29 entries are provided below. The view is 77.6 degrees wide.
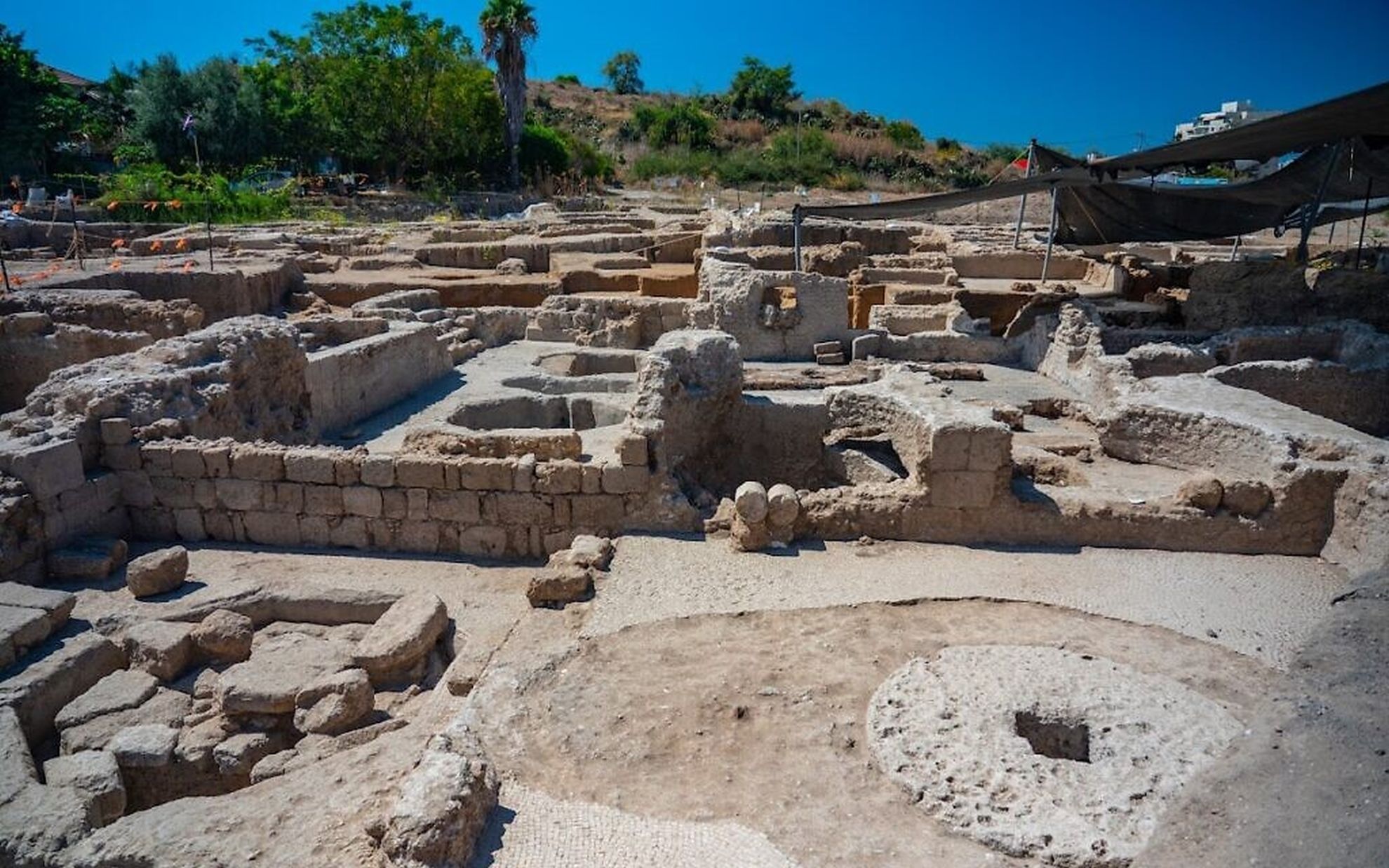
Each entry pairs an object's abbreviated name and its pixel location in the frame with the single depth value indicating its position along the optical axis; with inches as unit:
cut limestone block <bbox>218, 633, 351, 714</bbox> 210.8
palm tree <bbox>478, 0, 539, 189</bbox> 1523.1
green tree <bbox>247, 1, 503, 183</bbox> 1434.5
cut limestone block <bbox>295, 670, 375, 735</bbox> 205.8
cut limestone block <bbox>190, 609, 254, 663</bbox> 238.2
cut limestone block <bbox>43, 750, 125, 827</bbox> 177.6
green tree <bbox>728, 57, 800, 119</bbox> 2313.0
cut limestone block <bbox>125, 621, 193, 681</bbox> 229.0
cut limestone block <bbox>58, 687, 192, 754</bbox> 201.8
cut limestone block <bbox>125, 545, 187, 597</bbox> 262.1
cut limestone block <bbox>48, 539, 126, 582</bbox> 273.7
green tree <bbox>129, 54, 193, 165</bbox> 1379.2
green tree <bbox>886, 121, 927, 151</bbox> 2094.0
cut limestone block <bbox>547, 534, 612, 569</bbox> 263.6
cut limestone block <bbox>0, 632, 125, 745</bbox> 204.5
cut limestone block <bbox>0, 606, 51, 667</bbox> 216.1
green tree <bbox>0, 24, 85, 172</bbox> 1166.3
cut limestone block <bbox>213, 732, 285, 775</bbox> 199.5
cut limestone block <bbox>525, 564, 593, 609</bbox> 249.9
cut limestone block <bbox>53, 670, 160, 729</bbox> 208.7
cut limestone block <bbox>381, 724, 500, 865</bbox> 137.8
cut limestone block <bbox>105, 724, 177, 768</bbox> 193.5
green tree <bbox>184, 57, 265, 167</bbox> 1400.1
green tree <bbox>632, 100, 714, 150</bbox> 1971.0
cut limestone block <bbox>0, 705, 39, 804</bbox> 169.9
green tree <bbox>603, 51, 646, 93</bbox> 2797.7
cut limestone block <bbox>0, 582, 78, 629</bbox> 231.5
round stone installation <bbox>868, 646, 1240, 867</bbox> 153.5
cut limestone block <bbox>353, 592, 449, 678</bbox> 224.5
